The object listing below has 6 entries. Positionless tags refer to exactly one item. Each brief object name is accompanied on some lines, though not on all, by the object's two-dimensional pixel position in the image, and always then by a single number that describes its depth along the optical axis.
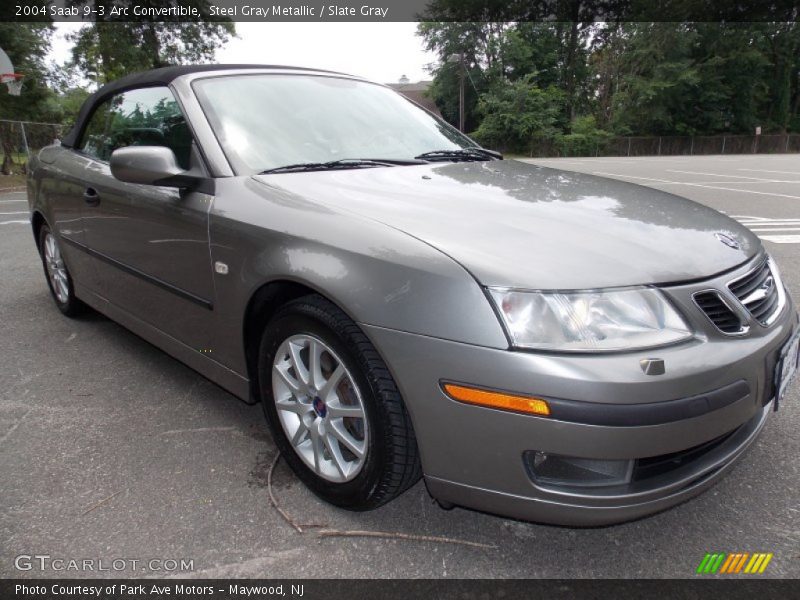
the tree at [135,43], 23.72
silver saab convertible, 1.58
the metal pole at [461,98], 42.44
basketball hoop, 16.10
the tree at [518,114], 41.34
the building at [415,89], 54.10
